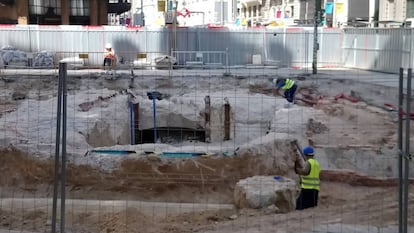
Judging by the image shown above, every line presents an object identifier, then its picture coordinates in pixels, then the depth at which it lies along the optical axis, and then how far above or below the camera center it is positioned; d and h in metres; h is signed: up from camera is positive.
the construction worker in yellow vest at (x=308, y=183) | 9.59 -2.34
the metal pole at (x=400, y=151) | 6.01 -1.15
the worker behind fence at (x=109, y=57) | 30.59 -1.15
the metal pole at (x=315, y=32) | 28.22 +0.08
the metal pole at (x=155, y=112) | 17.02 -2.20
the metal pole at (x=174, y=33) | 34.88 +0.06
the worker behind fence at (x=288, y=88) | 19.83 -1.75
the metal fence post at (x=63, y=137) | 6.03 -1.02
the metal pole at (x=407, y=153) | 5.98 -1.17
